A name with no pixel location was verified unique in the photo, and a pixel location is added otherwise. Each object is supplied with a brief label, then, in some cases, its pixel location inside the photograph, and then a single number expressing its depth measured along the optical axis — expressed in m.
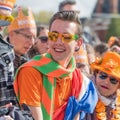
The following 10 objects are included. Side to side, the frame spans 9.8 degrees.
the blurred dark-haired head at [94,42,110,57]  11.47
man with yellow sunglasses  5.59
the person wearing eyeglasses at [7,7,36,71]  7.30
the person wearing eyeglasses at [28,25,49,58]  8.60
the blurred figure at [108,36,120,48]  11.58
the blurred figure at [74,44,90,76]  8.10
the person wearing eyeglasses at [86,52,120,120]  6.65
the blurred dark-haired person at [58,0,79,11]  9.93
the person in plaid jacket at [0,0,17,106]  5.25
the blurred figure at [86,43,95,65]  9.22
